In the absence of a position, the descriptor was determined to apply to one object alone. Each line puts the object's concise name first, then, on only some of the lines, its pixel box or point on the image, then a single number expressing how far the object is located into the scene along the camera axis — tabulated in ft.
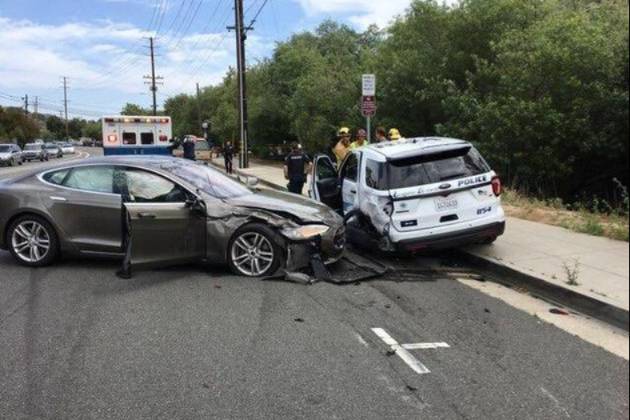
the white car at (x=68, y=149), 269.93
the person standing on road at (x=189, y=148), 82.33
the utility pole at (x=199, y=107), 281.13
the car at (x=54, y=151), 206.65
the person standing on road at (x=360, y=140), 42.43
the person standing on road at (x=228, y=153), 96.89
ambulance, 76.02
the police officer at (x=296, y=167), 45.24
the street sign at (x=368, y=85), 42.27
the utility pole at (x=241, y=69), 107.24
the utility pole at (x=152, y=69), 270.46
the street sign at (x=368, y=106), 43.24
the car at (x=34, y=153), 172.57
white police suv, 26.11
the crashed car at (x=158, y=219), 25.27
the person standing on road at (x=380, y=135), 43.60
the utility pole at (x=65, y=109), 489.26
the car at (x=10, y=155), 141.25
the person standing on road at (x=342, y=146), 42.70
